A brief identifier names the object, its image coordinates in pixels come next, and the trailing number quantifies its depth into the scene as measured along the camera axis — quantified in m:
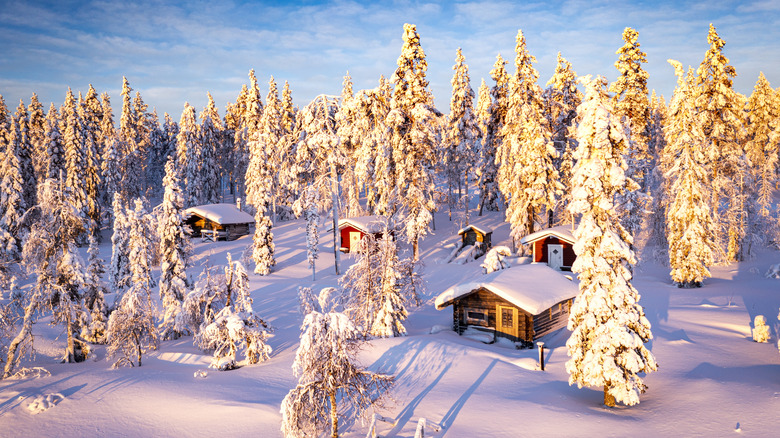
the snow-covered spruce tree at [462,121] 46.09
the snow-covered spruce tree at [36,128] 67.05
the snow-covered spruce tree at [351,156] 48.03
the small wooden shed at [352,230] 45.34
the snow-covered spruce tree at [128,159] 61.66
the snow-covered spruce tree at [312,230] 37.09
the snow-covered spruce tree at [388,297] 22.89
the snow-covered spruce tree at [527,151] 36.31
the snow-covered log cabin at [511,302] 22.56
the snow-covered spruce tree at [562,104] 43.41
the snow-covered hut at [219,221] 51.72
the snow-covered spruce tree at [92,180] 50.34
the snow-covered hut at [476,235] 44.09
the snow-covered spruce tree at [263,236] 39.06
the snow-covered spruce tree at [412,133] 35.66
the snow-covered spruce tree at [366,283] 22.94
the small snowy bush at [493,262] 29.39
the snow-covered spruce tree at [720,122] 33.00
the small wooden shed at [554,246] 37.31
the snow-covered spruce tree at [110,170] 56.25
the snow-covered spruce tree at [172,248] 26.78
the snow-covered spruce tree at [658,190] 36.72
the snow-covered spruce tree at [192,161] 60.16
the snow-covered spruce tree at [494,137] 44.53
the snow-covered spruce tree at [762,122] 59.88
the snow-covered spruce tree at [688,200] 30.36
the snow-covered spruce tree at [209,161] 62.88
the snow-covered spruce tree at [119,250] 31.25
